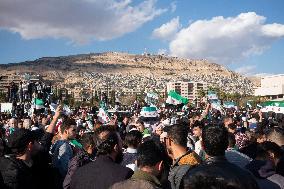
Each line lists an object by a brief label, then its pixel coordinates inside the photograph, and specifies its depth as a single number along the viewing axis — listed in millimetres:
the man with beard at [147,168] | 3404
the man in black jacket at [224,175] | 2104
